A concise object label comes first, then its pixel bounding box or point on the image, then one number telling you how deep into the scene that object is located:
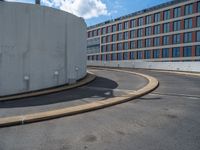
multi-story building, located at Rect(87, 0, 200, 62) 33.50
